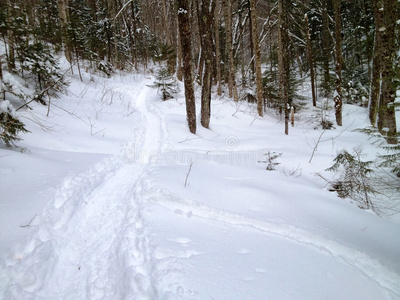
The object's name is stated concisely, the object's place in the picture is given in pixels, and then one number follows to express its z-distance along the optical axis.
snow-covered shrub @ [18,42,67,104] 7.42
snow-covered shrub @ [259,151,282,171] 4.75
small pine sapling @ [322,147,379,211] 3.88
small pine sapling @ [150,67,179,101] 12.23
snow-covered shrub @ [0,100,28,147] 3.72
